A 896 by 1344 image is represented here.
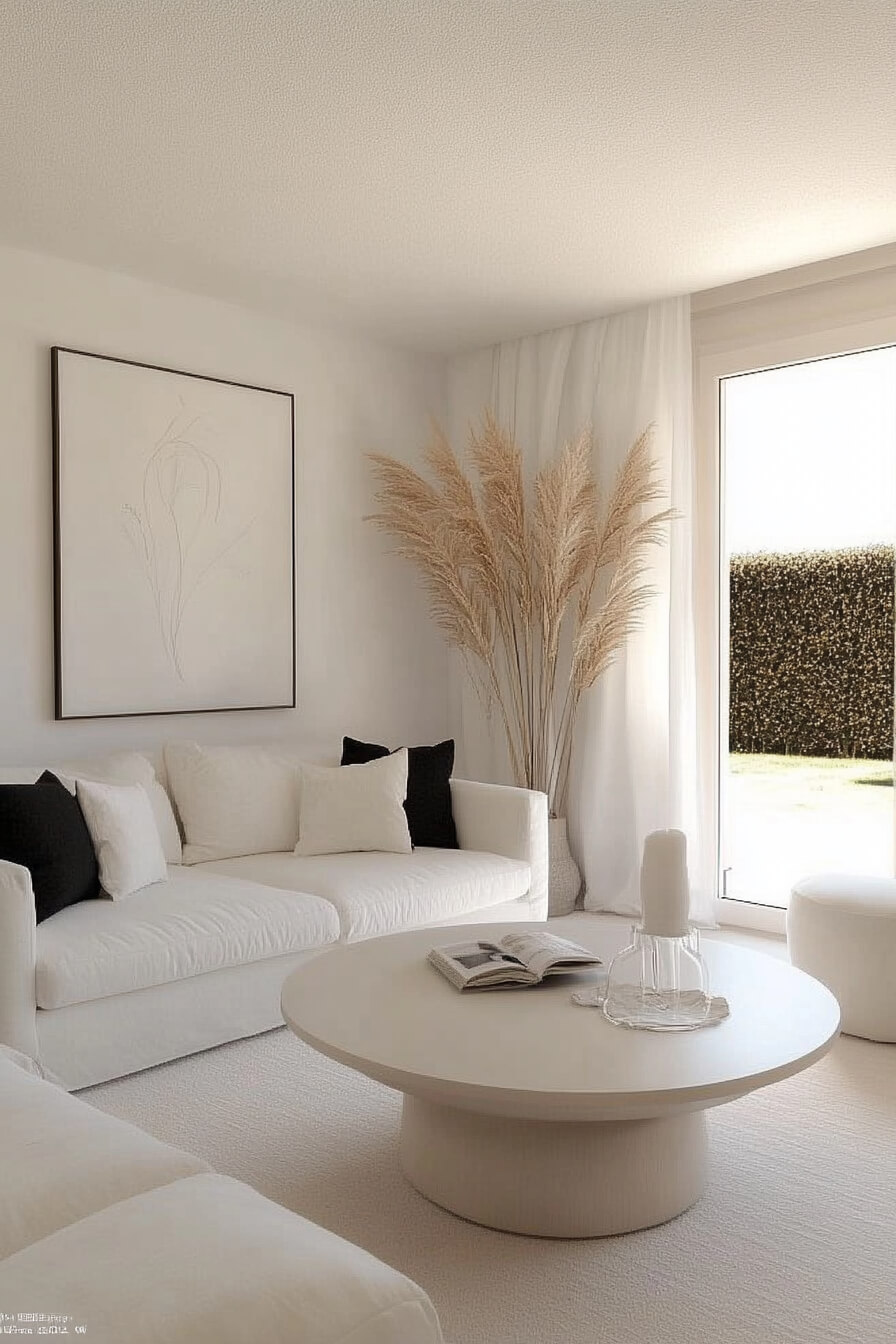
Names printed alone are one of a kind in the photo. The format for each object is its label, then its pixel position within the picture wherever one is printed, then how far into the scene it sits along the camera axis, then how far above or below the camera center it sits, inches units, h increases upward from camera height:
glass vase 87.7 -24.0
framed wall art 157.9 +22.9
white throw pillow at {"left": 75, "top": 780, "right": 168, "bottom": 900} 128.3 -17.1
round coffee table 74.6 -26.2
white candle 85.1 -15.1
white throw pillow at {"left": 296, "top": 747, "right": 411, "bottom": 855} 157.3 -16.9
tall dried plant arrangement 181.9 +21.6
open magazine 93.9 -23.4
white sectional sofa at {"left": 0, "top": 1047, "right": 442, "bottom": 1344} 41.3 -23.2
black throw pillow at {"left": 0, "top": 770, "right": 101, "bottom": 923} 118.0 -16.1
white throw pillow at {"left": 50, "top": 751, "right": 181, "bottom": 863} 146.1 -11.1
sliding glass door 168.6 +10.3
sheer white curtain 182.2 +11.6
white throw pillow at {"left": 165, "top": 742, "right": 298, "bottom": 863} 154.9 -15.5
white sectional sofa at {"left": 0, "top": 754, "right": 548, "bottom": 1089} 108.4 -27.1
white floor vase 189.3 -31.6
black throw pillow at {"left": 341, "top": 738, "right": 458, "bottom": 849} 163.5 -15.4
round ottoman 127.0 -30.4
